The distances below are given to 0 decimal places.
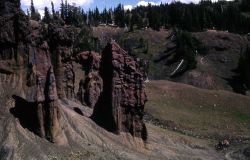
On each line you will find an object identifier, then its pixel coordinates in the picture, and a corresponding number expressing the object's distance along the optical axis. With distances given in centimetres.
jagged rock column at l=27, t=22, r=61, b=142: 2436
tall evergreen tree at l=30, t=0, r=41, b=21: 10383
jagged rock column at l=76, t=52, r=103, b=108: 3662
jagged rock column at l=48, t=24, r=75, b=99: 3137
